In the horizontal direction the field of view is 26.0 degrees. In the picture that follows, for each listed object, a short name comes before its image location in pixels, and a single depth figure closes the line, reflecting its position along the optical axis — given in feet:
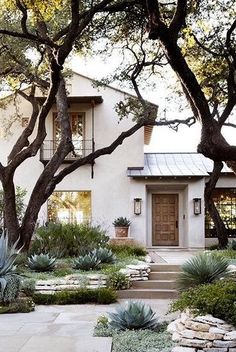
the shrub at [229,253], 44.38
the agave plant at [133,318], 22.06
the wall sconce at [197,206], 64.28
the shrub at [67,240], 44.09
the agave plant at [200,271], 28.45
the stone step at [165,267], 40.70
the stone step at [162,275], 38.45
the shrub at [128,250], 47.05
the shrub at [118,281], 34.37
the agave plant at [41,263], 36.73
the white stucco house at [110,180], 65.41
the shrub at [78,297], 31.65
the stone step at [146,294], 34.24
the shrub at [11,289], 29.14
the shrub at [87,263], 36.99
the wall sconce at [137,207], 65.16
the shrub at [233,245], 52.21
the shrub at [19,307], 28.33
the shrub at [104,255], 39.45
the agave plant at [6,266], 29.42
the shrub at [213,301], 20.33
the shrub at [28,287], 32.25
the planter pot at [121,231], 63.16
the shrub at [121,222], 63.31
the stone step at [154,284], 36.35
